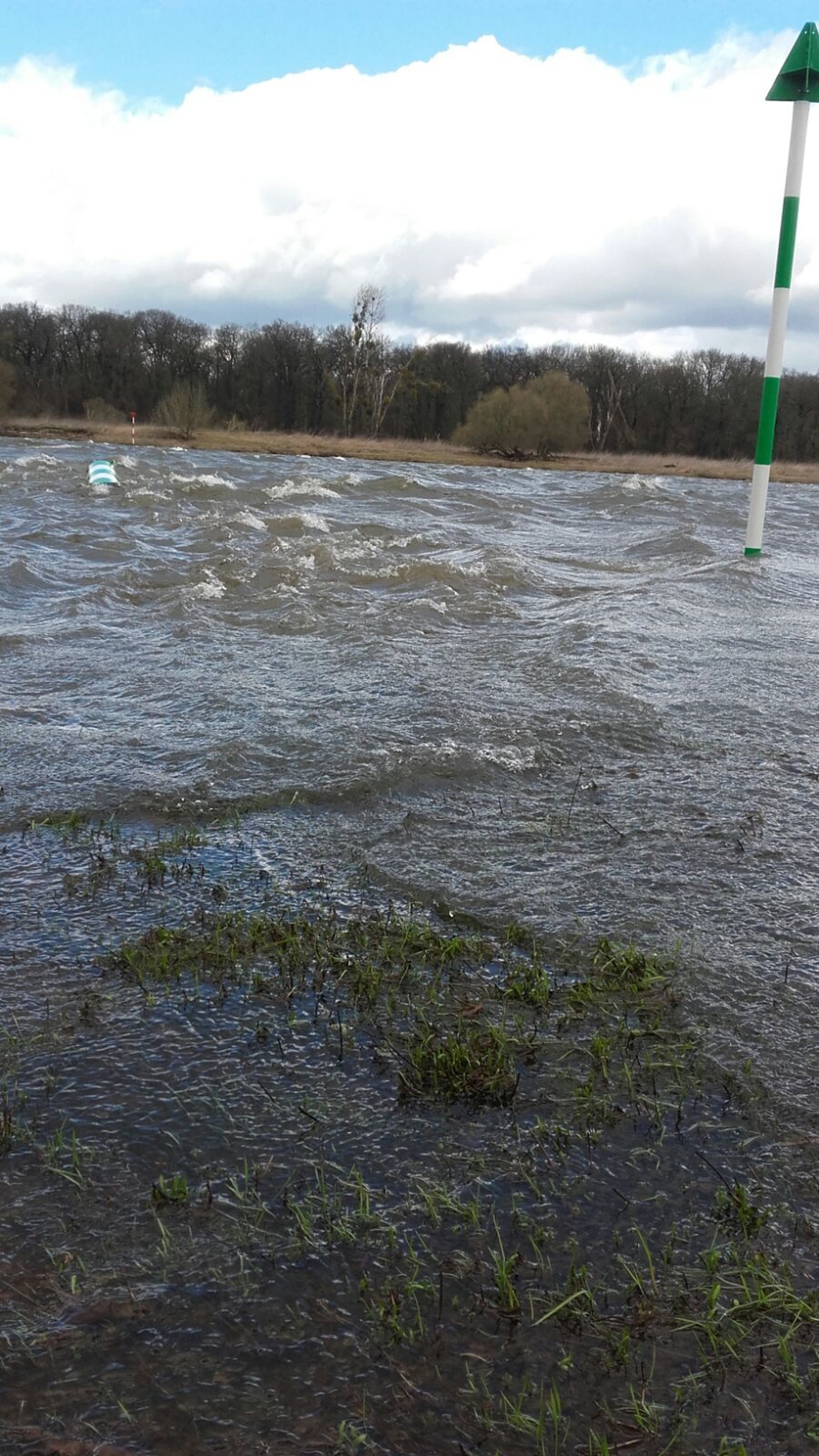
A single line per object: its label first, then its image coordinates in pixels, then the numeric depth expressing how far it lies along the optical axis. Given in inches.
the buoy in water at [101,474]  815.7
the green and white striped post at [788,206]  426.9
